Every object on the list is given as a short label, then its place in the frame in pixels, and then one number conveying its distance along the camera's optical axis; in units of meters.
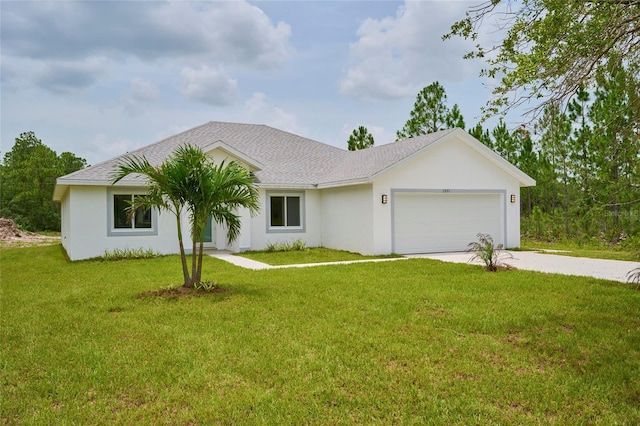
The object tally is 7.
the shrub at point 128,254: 16.21
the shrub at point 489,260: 12.14
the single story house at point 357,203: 16.39
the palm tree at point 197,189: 9.22
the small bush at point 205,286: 9.55
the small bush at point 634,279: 9.53
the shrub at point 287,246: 18.17
